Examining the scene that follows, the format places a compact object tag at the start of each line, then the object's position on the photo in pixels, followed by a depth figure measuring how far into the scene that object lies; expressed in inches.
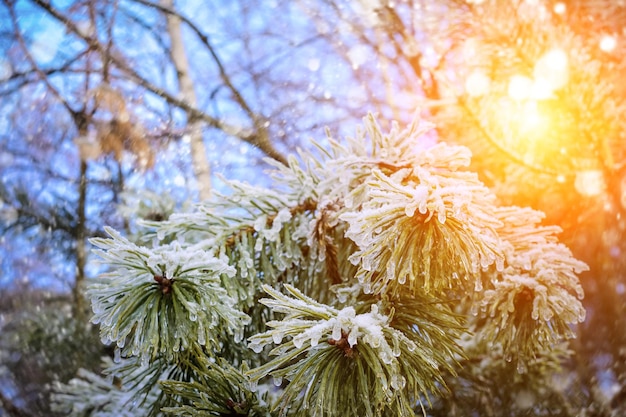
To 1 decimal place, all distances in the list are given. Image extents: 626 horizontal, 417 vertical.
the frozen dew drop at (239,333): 30.5
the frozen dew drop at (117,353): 28.9
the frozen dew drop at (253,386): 27.7
